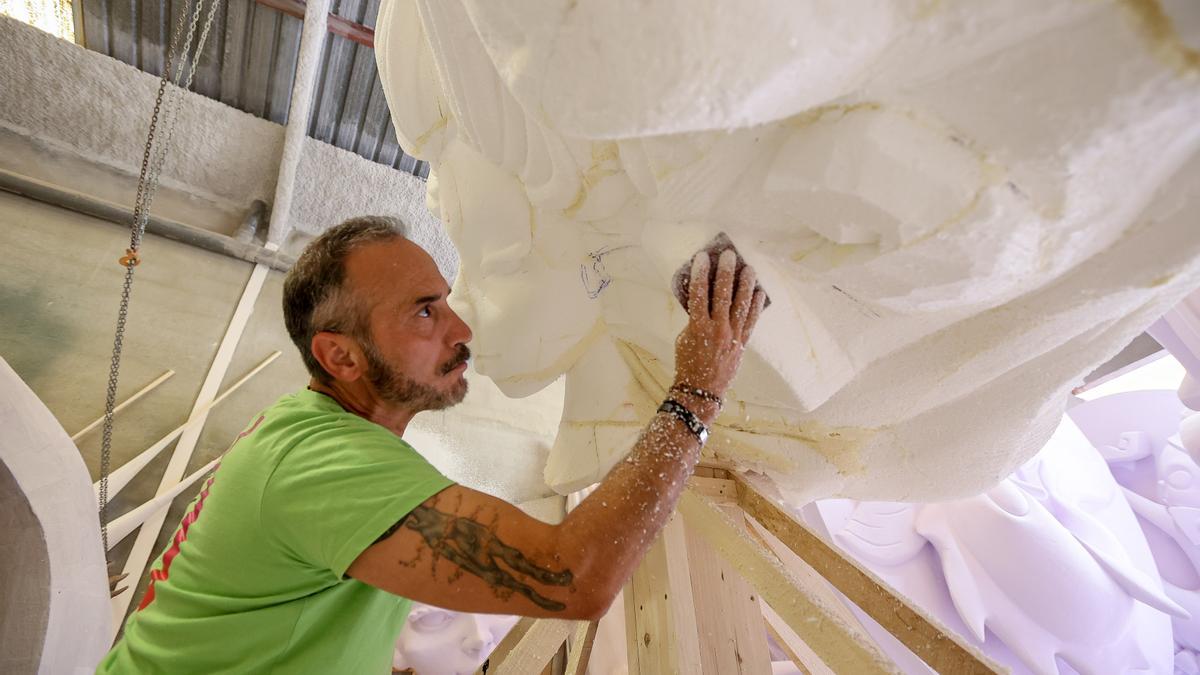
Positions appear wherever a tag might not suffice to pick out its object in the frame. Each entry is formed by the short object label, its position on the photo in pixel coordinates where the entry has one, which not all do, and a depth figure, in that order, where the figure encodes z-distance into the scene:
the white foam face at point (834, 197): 0.51
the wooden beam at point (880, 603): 0.71
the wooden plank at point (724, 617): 0.98
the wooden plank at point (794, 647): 1.28
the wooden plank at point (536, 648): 1.33
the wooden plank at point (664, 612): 0.97
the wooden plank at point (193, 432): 2.09
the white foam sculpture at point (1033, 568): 1.64
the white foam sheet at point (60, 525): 1.50
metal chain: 1.61
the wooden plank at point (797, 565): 1.21
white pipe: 2.43
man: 0.64
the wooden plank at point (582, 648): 1.36
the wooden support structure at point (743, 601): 0.74
